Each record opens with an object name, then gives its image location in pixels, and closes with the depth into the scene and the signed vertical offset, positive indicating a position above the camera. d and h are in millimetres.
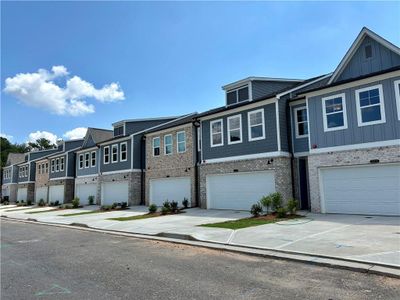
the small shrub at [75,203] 31203 -1084
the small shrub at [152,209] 20719 -1207
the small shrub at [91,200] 33472 -905
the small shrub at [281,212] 15117 -1188
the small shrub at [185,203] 22453 -981
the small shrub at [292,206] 15452 -951
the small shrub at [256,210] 15969 -1124
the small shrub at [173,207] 20625 -1120
